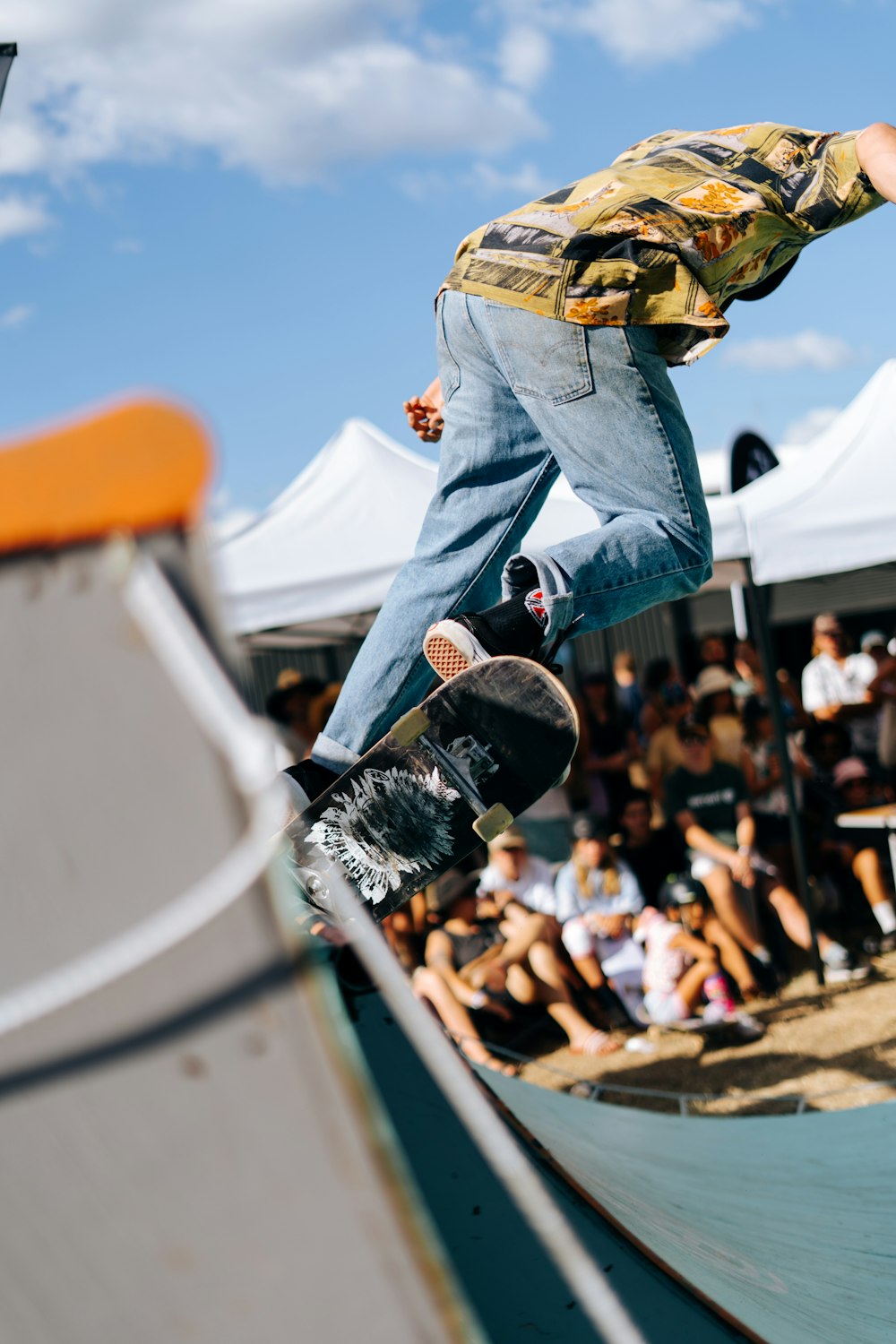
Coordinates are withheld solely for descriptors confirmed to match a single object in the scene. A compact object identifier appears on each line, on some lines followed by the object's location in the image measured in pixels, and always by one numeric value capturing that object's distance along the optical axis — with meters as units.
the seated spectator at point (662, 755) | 6.34
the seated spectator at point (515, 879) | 5.46
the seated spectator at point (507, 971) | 5.27
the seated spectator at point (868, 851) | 6.49
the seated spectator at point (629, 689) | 8.14
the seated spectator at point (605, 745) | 6.27
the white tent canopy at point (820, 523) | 5.64
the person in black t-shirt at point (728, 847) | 5.77
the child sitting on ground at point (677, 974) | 5.39
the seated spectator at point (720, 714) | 6.36
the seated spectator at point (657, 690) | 7.05
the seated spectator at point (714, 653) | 7.48
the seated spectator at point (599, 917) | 5.44
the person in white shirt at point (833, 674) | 7.93
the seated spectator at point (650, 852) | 5.86
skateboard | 1.82
